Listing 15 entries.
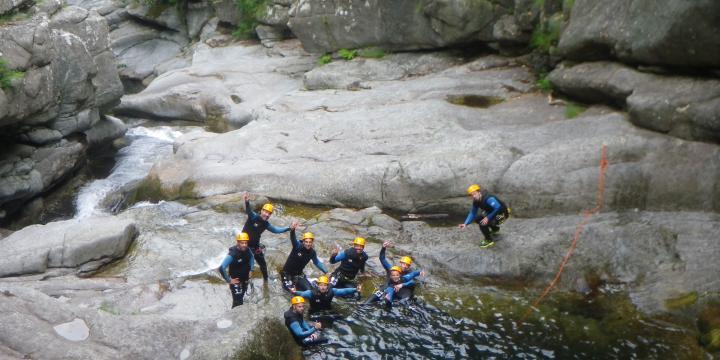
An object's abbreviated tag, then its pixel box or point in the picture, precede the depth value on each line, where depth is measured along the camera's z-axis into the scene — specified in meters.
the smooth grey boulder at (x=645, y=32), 14.03
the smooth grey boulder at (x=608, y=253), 12.80
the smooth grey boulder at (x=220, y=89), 27.03
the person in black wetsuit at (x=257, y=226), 14.87
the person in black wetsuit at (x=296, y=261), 14.09
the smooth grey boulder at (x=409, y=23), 22.62
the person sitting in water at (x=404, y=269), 13.57
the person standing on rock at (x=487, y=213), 14.48
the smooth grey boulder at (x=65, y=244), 14.73
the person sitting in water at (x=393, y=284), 13.38
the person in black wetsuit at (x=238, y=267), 13.27
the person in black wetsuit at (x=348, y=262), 14.19
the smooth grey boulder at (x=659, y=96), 14.35
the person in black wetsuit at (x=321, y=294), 13.12
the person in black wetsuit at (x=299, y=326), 11.63
